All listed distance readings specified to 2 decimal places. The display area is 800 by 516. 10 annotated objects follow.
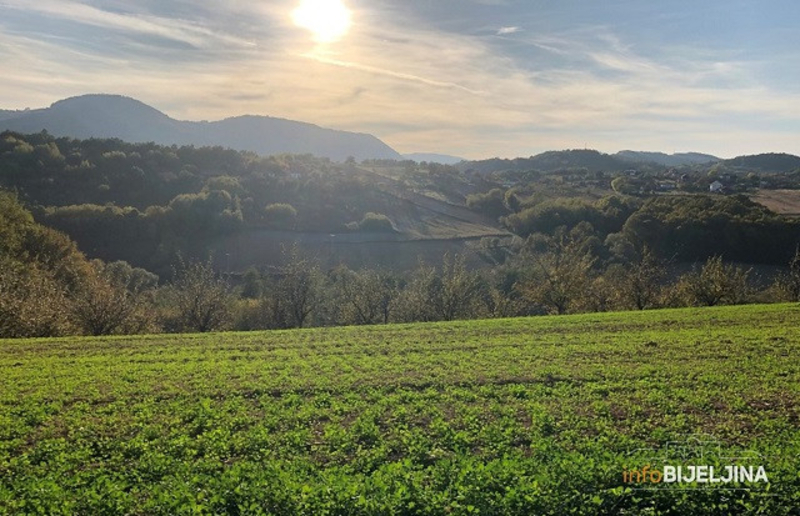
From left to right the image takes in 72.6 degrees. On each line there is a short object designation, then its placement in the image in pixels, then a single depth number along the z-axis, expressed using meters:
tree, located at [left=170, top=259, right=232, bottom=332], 39.16
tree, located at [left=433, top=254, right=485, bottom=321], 43.62
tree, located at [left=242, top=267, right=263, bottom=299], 63.68
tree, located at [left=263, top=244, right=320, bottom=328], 43.38
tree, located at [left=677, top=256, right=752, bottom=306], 43.84
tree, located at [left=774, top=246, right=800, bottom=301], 45.94
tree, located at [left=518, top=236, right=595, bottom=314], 44.19
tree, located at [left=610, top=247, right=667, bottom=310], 44.84
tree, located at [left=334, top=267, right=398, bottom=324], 44.62
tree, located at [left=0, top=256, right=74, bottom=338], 31.69
